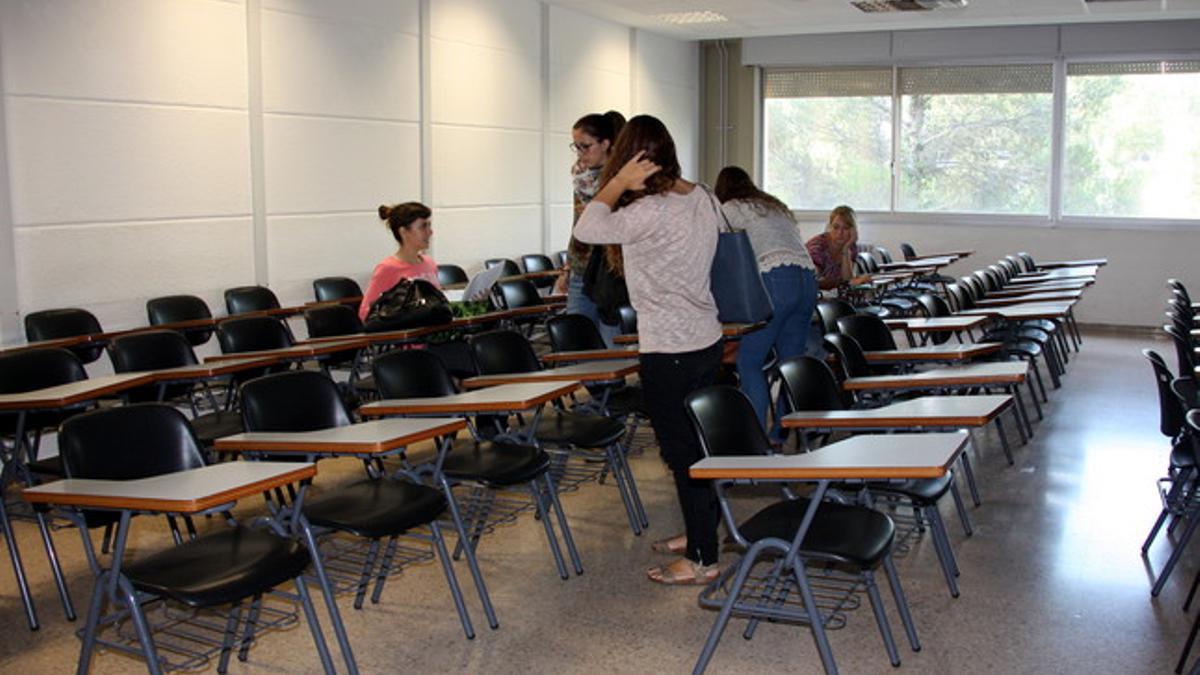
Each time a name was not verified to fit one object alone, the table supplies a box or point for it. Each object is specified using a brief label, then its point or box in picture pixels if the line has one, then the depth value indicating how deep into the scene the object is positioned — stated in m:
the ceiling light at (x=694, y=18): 12.06
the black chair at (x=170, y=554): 3.26
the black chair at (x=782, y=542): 3.50
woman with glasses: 5.72
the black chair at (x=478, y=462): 4.48
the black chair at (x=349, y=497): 3.89
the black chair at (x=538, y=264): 10.54
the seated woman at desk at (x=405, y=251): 6.50
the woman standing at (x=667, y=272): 4.30
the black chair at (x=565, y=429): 5.14
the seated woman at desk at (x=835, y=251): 8.42
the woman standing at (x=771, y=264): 6.29
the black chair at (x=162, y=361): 5.37
